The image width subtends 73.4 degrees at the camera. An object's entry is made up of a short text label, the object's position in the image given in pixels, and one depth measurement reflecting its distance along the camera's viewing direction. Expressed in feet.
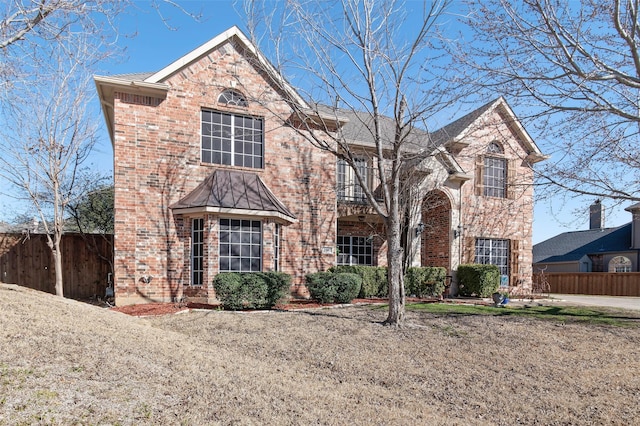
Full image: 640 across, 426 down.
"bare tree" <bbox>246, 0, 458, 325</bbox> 29.50
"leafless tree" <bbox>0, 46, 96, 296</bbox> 41.83
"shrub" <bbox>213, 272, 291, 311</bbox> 34.76
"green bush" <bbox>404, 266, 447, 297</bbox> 50.57
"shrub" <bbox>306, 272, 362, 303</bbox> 39.65
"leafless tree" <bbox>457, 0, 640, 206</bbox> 23.76
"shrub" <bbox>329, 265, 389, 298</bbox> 47.06
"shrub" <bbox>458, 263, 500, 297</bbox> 51.83
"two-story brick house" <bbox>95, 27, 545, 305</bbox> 39.45
